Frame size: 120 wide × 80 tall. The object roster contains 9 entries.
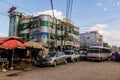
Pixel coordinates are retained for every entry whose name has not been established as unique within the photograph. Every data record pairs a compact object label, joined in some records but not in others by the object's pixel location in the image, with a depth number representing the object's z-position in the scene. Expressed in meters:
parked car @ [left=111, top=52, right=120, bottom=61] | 17.12
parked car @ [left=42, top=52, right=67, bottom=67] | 10.51
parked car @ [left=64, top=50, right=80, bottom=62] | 14.00
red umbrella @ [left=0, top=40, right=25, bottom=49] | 8.82
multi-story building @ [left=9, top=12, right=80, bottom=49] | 19.83
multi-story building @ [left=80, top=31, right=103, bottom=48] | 37.49
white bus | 14.80
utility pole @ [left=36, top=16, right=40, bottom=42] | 19.70
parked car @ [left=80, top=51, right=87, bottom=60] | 16.72
